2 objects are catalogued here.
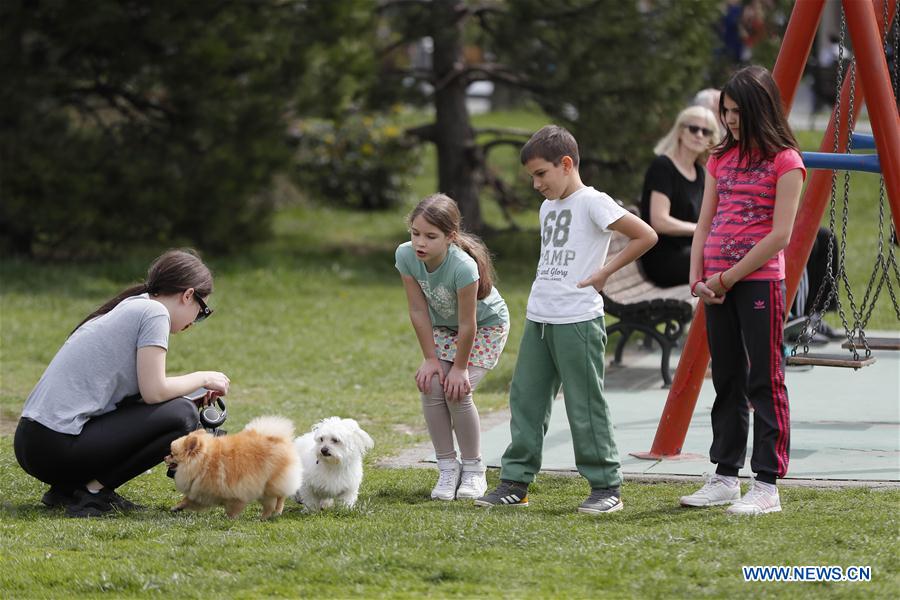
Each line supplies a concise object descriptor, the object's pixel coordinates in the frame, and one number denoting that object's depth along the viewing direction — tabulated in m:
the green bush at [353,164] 37.28
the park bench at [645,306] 17.19
